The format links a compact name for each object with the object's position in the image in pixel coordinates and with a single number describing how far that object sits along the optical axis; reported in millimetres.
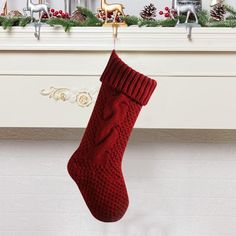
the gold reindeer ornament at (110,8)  1437
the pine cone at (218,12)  1495
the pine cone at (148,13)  1506
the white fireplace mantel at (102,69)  1419
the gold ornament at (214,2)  1486
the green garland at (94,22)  1421
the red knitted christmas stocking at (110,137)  1175
